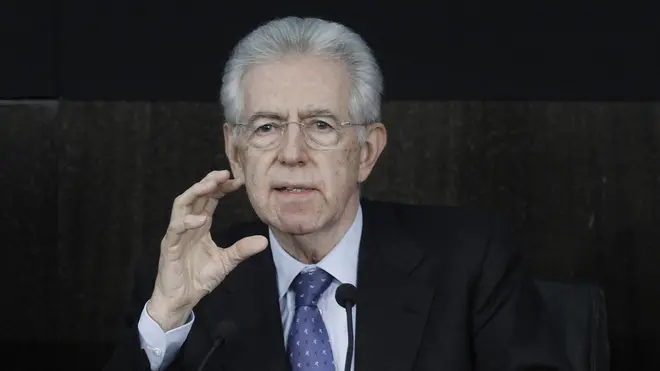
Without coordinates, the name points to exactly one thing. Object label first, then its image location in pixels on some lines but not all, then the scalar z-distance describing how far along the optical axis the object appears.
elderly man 4.99
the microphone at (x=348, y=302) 4.89
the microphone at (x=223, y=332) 4.88
